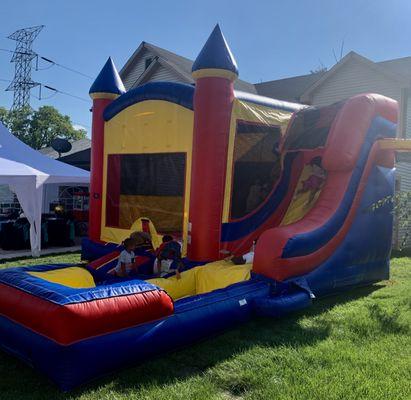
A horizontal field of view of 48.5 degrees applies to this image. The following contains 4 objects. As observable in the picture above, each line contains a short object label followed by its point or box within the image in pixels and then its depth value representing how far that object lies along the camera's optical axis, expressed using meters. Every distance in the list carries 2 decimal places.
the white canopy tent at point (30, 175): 9.01
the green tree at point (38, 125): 36.44
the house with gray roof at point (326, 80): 12.03
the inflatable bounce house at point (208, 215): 3.37
